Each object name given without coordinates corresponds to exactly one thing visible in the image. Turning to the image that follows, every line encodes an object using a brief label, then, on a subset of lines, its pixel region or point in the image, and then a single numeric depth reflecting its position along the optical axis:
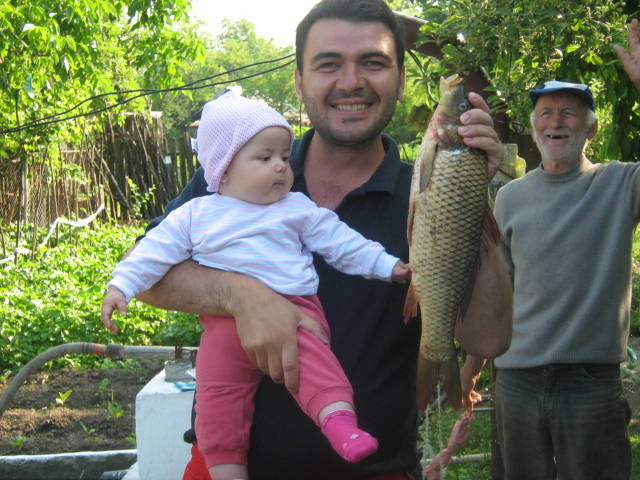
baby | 2.51
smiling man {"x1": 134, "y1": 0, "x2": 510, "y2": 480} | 2.52
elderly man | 4.19
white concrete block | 4.63
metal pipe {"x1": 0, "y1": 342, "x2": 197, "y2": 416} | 4.55
